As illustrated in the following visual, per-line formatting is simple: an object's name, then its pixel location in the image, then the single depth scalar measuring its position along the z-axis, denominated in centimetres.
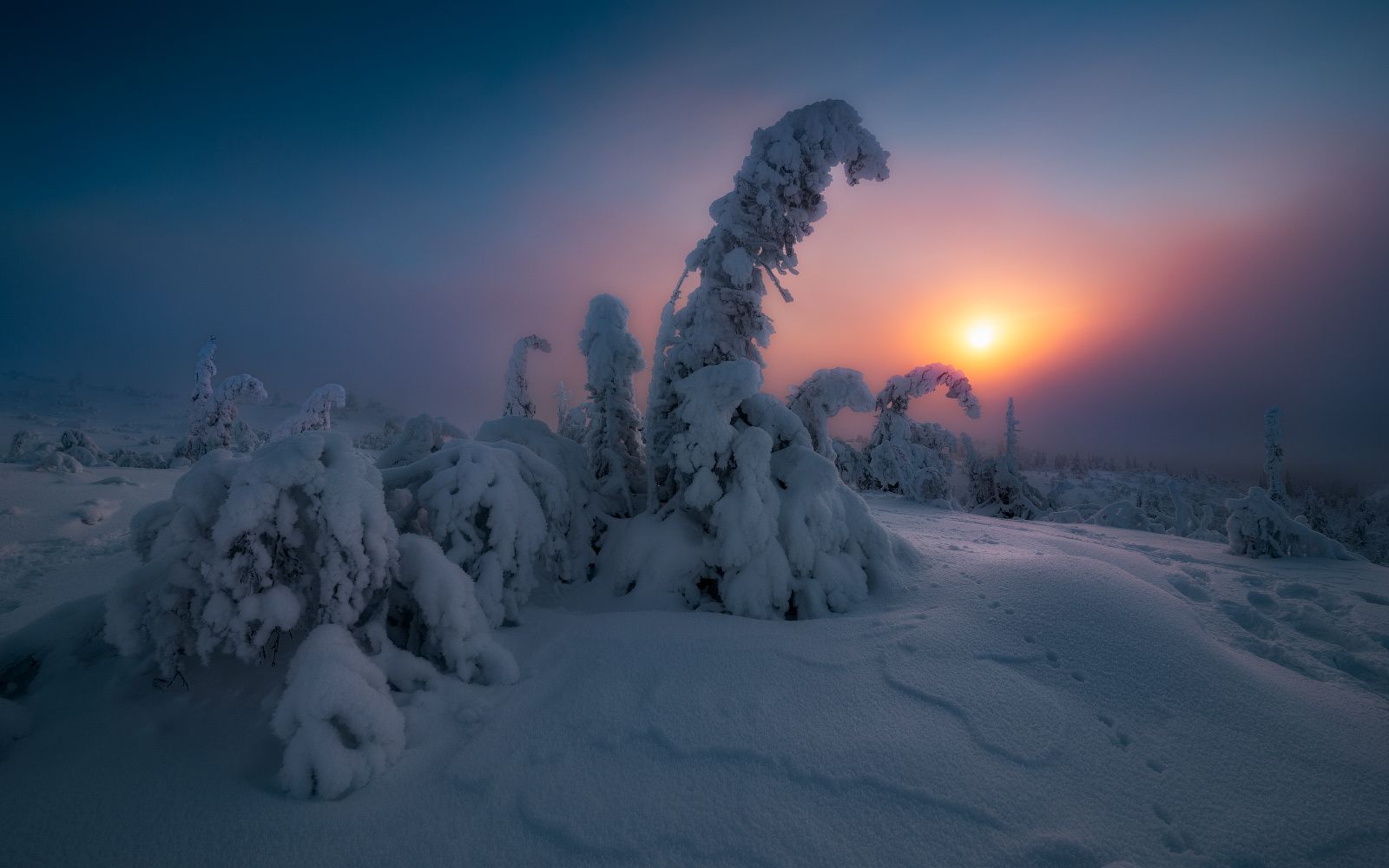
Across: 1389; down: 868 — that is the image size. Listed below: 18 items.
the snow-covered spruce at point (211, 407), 1332
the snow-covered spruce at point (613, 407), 652
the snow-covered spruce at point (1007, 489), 1650
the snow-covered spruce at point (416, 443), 584
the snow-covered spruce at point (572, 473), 522
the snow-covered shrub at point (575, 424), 942
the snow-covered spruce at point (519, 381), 880
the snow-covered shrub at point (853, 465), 1766
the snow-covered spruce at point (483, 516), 405
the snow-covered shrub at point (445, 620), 313
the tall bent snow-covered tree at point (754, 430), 450
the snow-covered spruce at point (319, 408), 910
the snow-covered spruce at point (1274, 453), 938
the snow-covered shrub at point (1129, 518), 1208
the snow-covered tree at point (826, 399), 627
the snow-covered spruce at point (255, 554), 263
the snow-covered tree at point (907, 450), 1603
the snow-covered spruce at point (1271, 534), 621
